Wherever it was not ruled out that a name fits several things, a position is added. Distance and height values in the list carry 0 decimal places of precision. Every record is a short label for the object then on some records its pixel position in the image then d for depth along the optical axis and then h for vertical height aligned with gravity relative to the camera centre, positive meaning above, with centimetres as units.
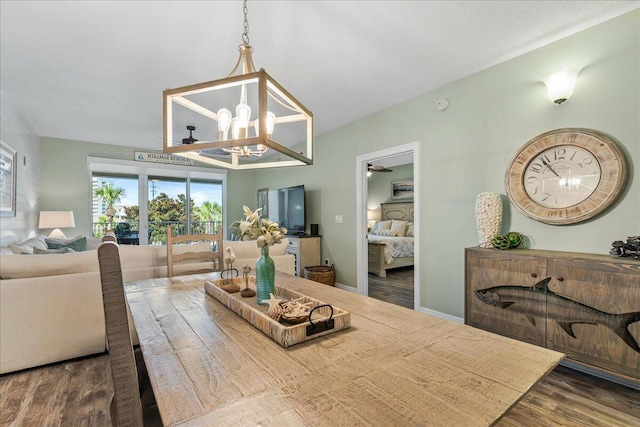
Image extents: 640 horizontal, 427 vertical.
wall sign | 578 +117
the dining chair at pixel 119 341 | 66 -29
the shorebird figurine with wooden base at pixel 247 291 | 158 -43
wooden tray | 103 -43
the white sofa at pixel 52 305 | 206 -68
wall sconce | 217 +98
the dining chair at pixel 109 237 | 128 -10
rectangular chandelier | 120 +46
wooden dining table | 67 -47
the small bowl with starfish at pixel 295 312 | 112 -40
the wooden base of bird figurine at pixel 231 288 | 166 -43
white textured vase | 249 -4
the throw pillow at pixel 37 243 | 341 -34
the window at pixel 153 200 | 557 +32
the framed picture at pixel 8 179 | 319 +44
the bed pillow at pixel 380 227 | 697 -33
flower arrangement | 149 -9
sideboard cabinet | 171 -62
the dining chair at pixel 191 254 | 242 -34
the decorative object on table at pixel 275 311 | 117 -40
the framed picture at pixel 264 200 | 641 +33
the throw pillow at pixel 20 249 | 268 -33
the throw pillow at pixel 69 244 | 371 -38
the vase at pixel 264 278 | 146 -33
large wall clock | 202 +28
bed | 537 -68
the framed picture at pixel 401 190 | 711 +61
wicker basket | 426 -90
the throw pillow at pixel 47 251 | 276 -36
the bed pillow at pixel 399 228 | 650 -34
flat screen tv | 512 +13
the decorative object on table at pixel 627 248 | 179 -23
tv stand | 467 -60
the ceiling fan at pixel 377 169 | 688 +113
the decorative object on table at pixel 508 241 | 238 -23
